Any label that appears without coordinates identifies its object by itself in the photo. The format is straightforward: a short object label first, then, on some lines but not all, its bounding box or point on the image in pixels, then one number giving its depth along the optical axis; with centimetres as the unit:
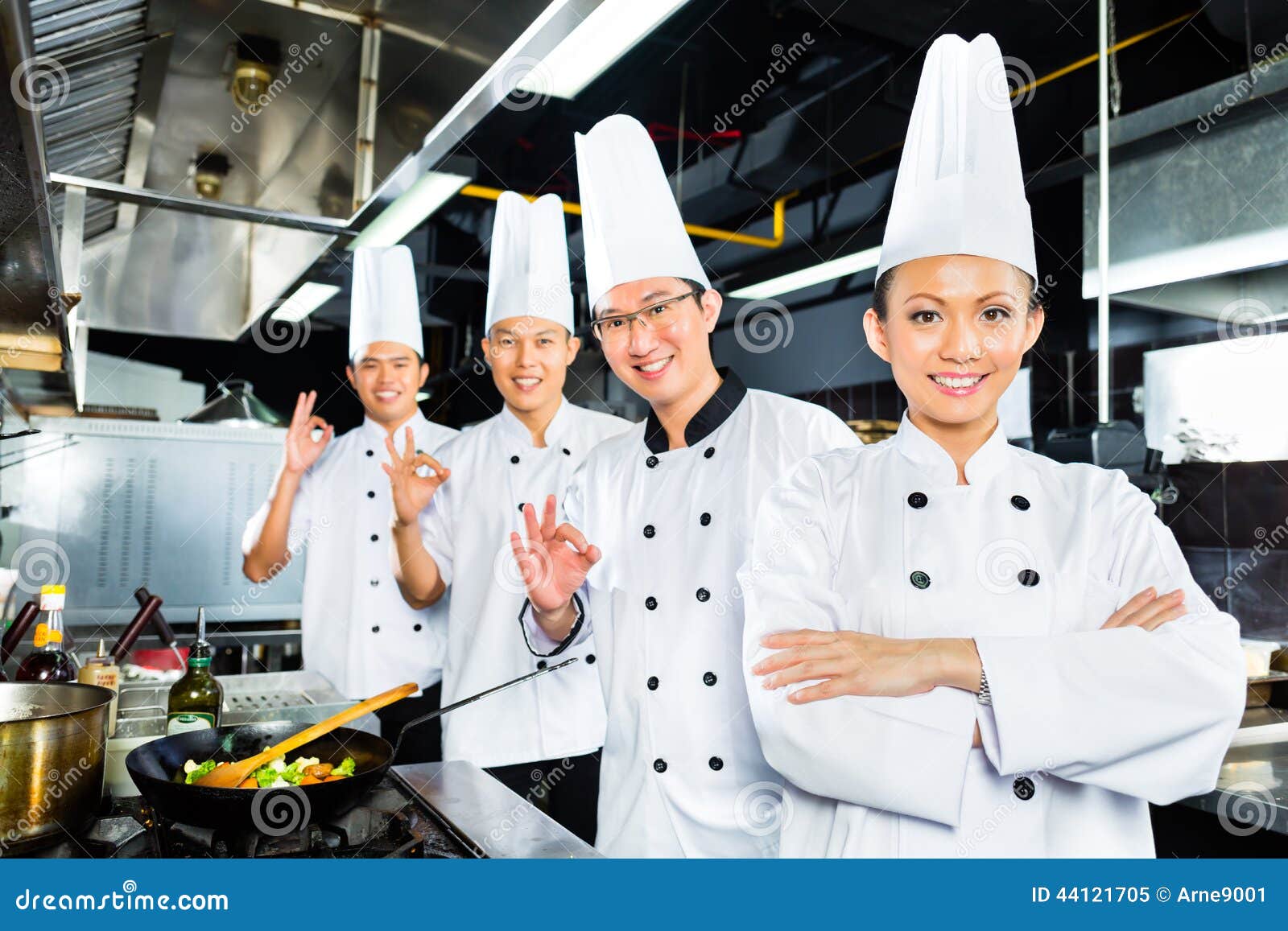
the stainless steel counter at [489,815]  116
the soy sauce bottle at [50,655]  161
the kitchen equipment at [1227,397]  253
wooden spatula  129
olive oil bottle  176
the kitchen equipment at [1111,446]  225
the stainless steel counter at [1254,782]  151
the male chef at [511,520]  241
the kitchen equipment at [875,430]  437
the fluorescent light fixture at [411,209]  206
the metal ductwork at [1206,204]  233
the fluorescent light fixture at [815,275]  357
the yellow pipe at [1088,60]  298
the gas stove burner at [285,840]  111
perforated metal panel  354
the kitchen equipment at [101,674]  181
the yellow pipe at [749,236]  480
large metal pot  107
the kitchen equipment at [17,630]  203
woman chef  119
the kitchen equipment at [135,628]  204
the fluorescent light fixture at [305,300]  328
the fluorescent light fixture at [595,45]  138
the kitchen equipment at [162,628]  237
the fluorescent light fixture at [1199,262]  234
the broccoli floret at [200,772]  132
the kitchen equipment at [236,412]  408
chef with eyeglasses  173
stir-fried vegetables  131
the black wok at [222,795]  108
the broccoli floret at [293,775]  132
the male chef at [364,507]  290
